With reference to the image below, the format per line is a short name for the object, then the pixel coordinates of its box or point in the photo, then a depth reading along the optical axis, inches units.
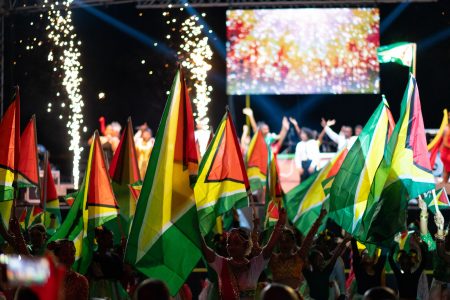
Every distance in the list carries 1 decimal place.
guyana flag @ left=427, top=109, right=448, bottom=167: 752.3
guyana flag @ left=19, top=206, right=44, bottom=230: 526.7
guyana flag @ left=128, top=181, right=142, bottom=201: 496.4
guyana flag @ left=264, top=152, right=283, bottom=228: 508.8
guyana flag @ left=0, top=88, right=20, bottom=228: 411.0
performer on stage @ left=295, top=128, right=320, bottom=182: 860.6
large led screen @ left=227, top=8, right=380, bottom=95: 970.1
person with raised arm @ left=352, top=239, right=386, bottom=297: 373.7
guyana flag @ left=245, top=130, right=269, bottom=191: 644.1
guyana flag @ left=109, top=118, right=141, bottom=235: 492.1
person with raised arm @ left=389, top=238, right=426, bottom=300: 369.7
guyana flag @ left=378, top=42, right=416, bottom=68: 501.4
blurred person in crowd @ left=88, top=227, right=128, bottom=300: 384.5
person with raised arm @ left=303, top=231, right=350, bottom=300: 383.9
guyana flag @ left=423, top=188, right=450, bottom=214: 484.4
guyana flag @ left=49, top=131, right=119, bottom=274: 407.8
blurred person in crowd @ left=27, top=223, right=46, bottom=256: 357.1
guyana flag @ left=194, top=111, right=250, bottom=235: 422.0
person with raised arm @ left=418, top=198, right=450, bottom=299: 395.9
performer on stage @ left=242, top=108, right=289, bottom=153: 831.7
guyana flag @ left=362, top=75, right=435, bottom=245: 375.6
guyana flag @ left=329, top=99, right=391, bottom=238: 402.3
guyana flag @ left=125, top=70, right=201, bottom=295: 297.6
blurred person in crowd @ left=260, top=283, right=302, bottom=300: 184.2
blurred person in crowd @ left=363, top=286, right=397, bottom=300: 194.2
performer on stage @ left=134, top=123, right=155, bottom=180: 834.4
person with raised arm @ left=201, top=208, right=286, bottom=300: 309.1
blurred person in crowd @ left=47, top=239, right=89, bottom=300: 283.7
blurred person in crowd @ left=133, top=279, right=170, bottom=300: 192.4
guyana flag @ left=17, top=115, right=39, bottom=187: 488.1
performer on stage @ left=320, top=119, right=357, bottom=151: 845.8
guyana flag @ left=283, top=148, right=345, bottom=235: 498.0
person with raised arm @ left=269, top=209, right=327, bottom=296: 354.6
